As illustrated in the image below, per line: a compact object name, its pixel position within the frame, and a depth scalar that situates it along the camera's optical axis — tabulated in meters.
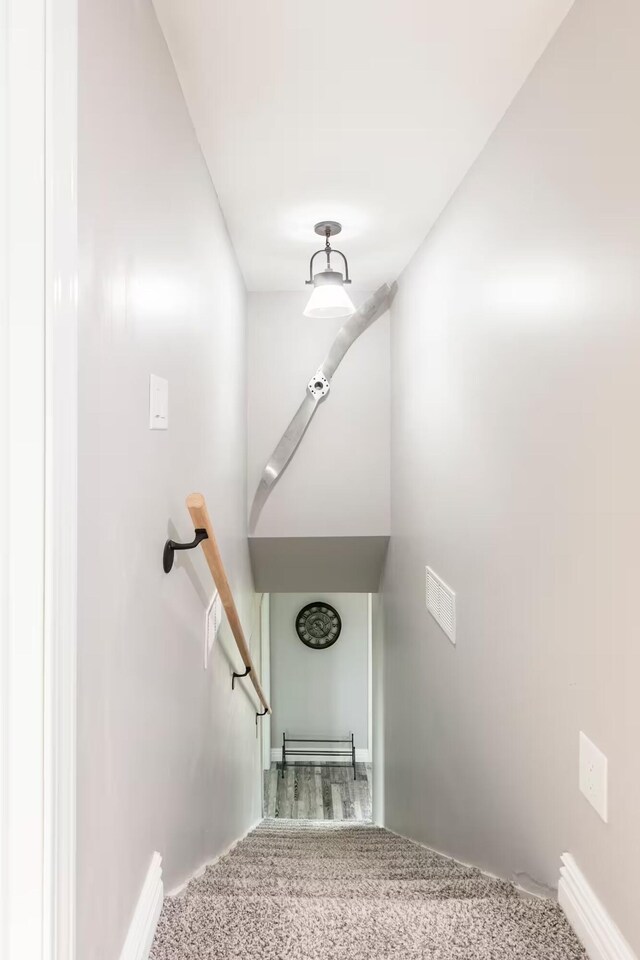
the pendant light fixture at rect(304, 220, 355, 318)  2.69
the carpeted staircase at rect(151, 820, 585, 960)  1.22
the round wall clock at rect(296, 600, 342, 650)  6.57
